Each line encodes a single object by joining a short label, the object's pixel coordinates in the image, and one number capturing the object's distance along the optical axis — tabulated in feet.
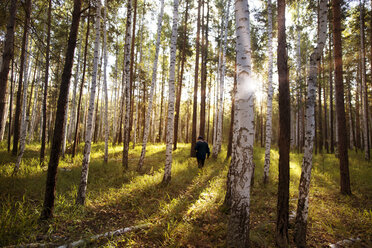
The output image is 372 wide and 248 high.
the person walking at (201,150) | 29.07
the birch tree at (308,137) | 11.43
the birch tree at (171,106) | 22.13
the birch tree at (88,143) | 17.16
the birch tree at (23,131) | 23.08
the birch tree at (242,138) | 9.99
